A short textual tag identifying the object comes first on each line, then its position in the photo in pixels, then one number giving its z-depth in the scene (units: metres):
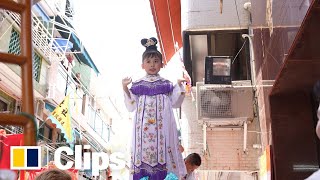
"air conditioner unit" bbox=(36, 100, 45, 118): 14.84
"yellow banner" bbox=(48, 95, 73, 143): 10.36
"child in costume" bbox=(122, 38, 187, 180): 3.25
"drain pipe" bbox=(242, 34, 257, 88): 7.07
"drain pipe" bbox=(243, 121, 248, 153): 7.42
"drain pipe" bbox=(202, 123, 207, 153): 7.73
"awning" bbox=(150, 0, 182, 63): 8.53
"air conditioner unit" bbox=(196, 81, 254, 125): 7.04
